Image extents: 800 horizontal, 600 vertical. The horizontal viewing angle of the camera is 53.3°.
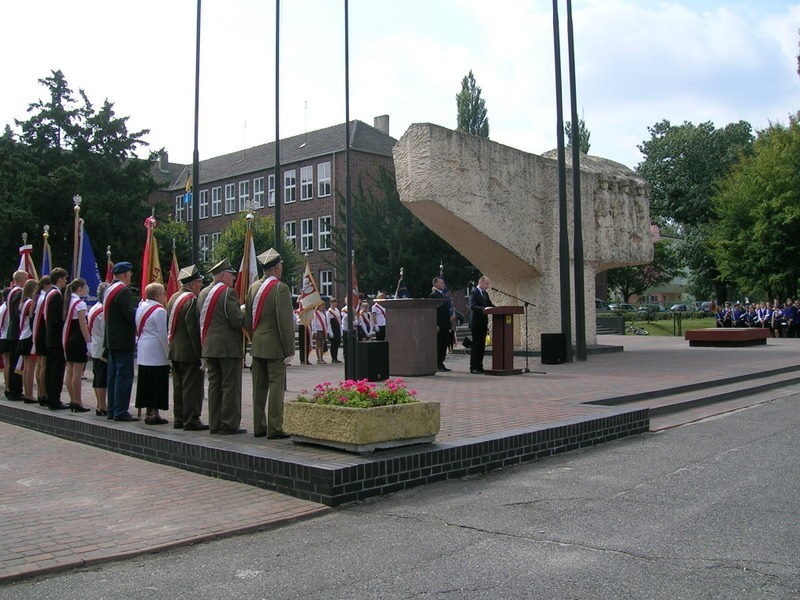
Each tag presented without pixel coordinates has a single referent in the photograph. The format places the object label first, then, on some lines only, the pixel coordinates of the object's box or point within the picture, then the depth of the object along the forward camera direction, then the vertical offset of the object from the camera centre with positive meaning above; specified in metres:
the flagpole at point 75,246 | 16.18 +2.05
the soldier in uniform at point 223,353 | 8.23 -0.10
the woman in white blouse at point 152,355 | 9.07 -0.12
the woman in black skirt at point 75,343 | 10.41 +0.03
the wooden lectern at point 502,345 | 15.58 -0.08
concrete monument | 17.41 +3.24
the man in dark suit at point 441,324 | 16.75 +0.38
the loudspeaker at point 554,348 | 18.12 -0.17
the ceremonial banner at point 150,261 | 14.31 +1.52
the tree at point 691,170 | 56.66 +12.35
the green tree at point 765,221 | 42.06 +6.36
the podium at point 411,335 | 15.54 +0.13
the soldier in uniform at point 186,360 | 8.73 -0.18
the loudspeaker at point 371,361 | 13.88 -0.32
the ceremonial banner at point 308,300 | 16.53 +0.91
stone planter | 6.77 -0.72
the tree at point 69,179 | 32.31 +7.32
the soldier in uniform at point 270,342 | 7.92 +0.01
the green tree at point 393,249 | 40.69 +4.83
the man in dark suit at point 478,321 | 15.88 +0.41
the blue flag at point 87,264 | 16.48 +1.70
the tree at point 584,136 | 65.56 +17.20
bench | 24.78 +0.07
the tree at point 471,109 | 58.72 +17.20
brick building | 58.81 +12.79
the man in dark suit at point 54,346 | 10.71 -0.01
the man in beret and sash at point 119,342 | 9.34 +0.03
